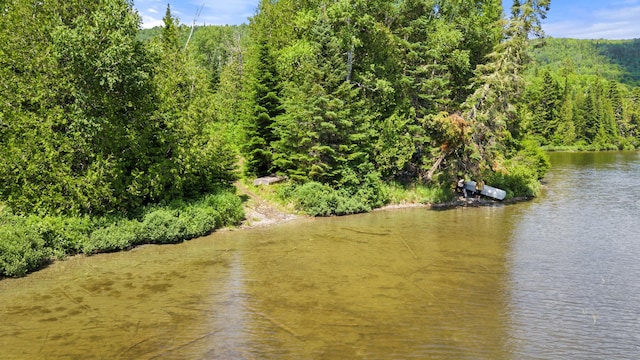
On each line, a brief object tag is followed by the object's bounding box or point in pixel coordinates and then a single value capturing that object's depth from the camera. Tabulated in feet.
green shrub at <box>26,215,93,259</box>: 53.47
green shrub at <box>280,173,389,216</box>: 81.76
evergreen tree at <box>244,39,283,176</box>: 97.14
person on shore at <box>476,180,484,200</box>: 94.99
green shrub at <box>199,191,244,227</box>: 70.23
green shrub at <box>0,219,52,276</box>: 48.11
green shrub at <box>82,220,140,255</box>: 56.65
